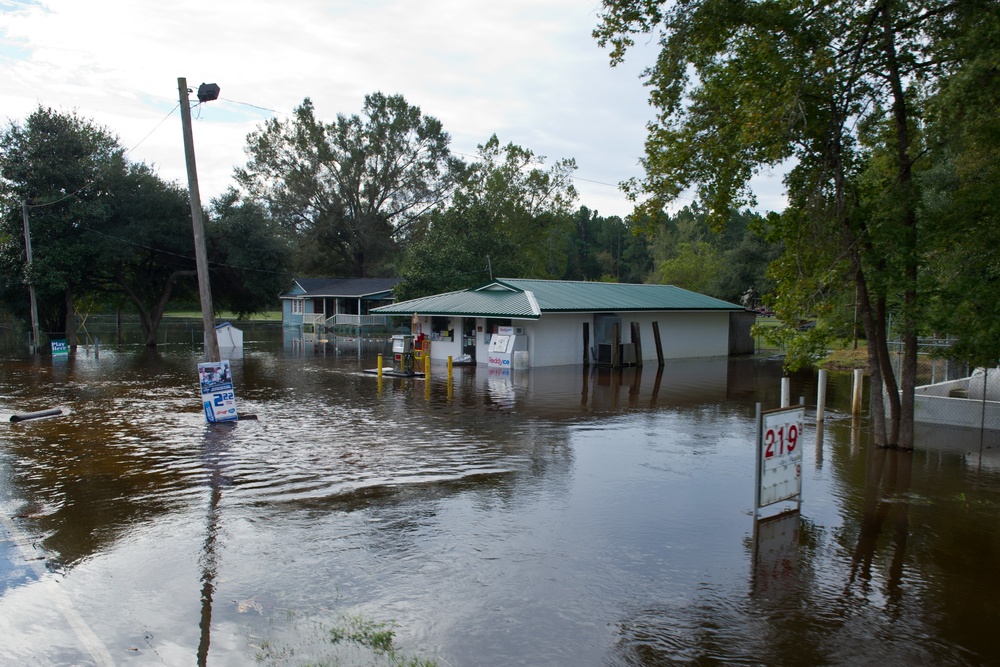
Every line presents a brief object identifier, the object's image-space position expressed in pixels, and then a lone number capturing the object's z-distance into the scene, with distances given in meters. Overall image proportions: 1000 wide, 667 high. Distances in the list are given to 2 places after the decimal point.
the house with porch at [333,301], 56.34
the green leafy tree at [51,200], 34.88
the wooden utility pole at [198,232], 15.67
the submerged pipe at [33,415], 15.61
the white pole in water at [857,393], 17.17
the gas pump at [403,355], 25.34
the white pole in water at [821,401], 16.09
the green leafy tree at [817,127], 11.78
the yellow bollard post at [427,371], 23.12
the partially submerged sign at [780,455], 8.86
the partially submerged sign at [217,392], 15.35
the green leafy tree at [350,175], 67.94
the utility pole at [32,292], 33.41
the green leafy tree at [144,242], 37.38
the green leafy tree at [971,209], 10.53
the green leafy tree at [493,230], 44.44
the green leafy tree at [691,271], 57.44
